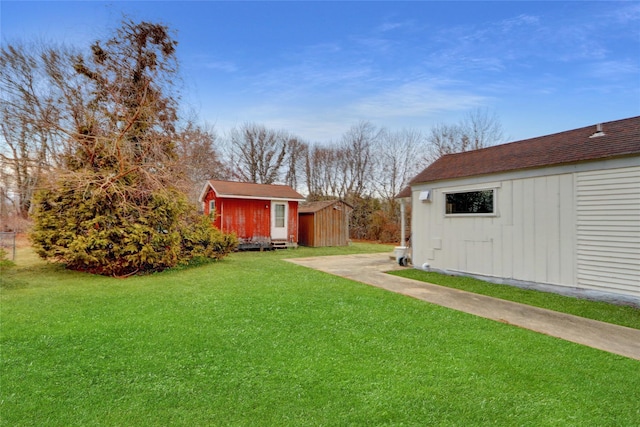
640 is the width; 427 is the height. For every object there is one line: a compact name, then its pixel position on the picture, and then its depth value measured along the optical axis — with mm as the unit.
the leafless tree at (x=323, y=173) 25188
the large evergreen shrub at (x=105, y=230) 7723
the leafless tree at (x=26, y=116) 8703
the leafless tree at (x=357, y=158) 23844
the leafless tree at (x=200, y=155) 9838
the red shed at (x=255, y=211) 14312
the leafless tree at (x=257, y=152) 27375
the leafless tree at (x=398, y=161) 22781
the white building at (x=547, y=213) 5422
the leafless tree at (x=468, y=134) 20609
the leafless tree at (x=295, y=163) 27500
